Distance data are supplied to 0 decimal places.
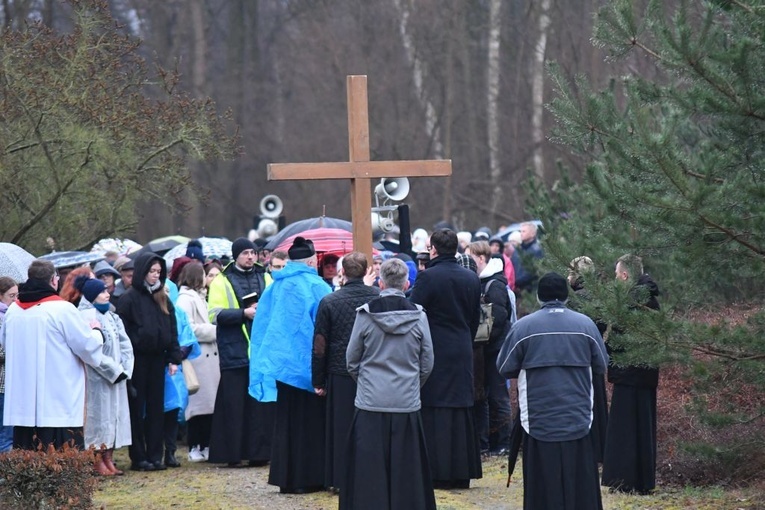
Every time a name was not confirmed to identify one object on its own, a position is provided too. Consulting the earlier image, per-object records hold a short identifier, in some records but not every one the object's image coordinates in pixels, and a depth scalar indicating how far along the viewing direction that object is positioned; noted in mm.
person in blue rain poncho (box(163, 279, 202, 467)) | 22550
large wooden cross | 21602
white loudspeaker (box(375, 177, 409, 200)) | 32747
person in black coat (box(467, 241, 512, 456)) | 22229
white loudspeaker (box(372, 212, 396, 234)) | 33573
